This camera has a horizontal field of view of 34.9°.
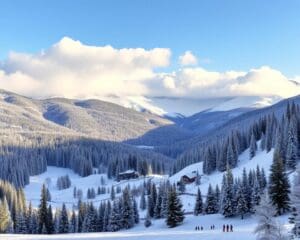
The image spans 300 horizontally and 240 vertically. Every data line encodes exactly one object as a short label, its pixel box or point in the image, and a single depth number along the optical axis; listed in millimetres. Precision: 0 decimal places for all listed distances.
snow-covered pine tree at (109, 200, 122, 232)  93688
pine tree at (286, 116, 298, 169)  108000
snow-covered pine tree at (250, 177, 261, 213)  82700
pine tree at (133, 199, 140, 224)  97662
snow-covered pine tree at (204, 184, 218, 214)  92438
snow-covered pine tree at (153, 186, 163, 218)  100500
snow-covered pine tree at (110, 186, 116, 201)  154088
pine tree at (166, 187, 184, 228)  83688
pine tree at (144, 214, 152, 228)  91062
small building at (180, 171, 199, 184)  151750
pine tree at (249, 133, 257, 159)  145875
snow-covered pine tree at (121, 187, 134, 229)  94438
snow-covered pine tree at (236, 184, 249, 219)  82812
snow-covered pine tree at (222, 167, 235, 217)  84062
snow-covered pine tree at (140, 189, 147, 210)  124062
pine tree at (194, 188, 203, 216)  94219
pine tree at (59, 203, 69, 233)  98188
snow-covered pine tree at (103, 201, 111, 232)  96500
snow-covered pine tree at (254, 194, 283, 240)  48219
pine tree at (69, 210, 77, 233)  100812
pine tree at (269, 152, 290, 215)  77312
